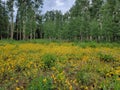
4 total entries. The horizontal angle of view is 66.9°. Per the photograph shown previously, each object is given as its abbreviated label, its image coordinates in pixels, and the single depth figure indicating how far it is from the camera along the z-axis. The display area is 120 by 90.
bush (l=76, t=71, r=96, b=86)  2.69
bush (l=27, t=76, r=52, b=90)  2.24
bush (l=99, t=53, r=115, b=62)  4.55
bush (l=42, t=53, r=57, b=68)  3.69
